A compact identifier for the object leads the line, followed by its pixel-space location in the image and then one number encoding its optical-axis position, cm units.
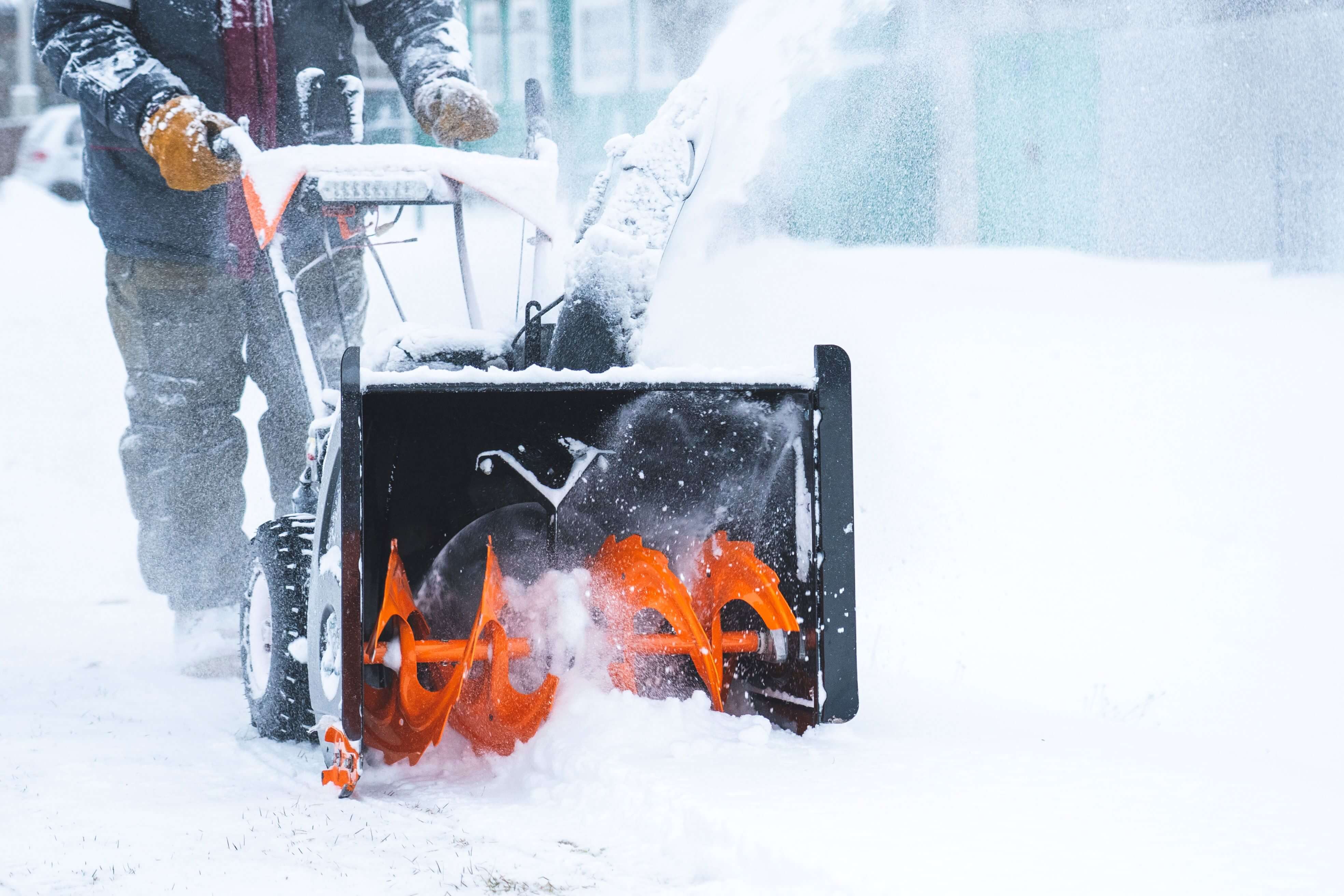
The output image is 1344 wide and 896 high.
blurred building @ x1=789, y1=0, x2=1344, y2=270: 1272
